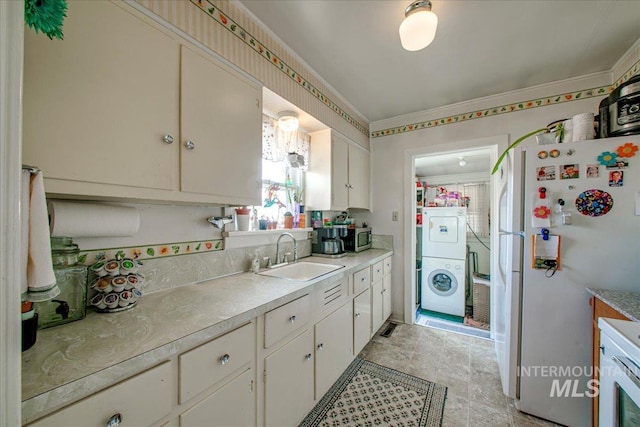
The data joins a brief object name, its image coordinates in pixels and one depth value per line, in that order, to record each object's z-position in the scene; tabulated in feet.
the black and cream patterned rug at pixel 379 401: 4.88
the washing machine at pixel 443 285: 10.98
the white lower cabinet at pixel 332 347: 4.96
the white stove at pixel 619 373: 2.81
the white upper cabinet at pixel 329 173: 7.48
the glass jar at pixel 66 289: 2.63
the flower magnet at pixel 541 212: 4.72
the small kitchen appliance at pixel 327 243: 7.56
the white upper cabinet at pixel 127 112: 2.44
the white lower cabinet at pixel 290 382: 3.71
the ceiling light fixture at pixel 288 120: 6.35
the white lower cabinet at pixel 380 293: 7.65
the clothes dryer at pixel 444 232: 11.34
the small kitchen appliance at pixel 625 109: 4.21
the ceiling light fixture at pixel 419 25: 4.07
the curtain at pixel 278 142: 6.34
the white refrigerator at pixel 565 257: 4.38
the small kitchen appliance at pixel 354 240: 8.59
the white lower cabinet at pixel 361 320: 6.49
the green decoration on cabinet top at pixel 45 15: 1.77
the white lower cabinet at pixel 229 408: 2.70
